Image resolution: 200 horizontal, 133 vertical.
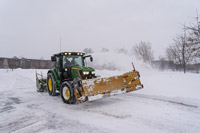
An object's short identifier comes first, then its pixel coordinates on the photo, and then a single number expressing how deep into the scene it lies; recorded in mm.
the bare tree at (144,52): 43275
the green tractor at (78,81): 4716
